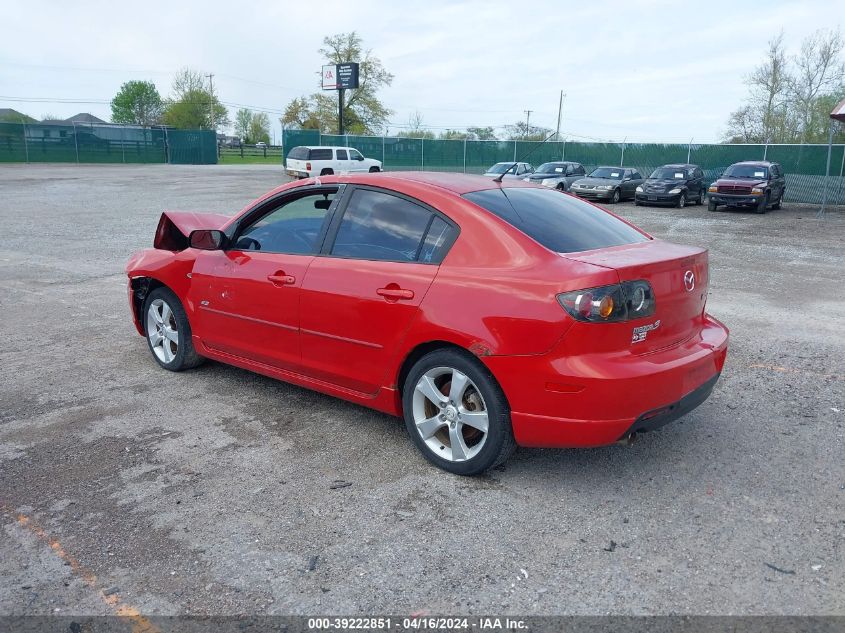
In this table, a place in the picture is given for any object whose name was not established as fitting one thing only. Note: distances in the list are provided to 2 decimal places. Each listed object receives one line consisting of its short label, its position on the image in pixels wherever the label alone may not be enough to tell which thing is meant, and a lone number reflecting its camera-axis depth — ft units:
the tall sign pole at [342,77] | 162.40
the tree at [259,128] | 322.75
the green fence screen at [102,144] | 150.82
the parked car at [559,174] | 92.73
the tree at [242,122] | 339.16
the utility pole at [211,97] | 269.56
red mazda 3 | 11.13
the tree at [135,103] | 318.86
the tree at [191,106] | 260.42
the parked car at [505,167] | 91.51
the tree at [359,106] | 224.33
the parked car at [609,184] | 86.28
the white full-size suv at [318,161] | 108.17
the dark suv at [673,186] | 81.56
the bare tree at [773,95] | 165.48
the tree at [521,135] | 126.11
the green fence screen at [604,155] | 90.38
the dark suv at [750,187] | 75.51
